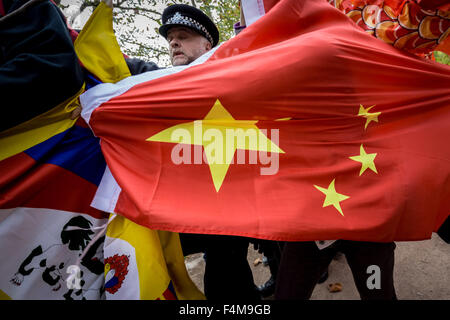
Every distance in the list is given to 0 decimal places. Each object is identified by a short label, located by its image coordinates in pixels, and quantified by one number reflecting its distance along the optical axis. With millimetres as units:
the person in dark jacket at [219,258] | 1209
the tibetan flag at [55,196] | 860
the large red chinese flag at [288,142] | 917
